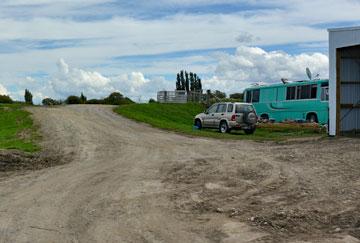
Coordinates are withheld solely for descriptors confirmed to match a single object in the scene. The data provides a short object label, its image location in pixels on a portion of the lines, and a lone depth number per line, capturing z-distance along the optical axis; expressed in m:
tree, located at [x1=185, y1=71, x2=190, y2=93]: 69.31
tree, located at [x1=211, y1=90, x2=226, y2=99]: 56.44
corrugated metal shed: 23.69
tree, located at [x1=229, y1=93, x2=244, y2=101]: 62.78
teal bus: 31.05
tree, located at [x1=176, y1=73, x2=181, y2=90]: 69.80
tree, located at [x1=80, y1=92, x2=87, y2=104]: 57.50
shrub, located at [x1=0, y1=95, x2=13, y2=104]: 53.60
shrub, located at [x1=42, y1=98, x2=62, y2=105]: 52.06
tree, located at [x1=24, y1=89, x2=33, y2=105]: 58.87
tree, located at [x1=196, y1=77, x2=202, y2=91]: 69.81
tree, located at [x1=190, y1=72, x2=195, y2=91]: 69.31
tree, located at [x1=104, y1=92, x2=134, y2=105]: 57.12
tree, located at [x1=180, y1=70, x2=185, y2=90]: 69.38
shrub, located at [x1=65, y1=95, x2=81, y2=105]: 57.03
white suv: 28.23
